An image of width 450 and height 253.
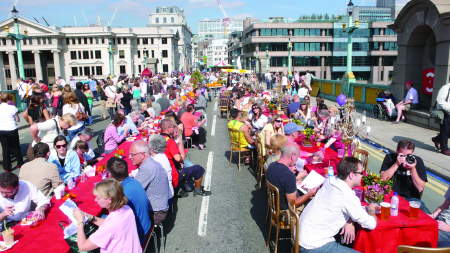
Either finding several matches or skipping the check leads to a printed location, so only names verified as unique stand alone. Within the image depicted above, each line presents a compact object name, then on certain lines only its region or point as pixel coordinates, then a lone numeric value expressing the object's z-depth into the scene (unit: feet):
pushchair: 51.65
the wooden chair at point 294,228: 13.57
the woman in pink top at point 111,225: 11.53
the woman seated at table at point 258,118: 33.81
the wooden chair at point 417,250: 10.39
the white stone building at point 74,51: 294.05
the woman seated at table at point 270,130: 26.95
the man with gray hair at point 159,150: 19.40
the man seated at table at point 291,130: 26.81
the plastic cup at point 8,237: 12.21
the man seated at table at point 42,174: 17.30
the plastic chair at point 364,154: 22.52
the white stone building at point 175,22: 483.06
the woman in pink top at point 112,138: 28.35
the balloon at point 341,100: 37.24
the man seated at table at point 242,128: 30.17
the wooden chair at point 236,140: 30.42
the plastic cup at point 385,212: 13.73
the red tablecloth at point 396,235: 13.19
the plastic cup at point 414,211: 13.89
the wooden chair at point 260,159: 25.40
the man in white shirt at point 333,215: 12.66
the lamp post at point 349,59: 61.52
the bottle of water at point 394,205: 13.84
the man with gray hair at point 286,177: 16.46
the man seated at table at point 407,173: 17.47
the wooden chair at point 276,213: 16.14
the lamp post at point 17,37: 69.54
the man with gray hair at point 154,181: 16.83
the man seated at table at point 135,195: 14.20
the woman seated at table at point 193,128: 36.68
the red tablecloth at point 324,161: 20.28
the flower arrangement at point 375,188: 14.83
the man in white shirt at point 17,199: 14.14
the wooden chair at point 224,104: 60.49
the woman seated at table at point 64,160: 20.61
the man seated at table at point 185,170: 24.25
